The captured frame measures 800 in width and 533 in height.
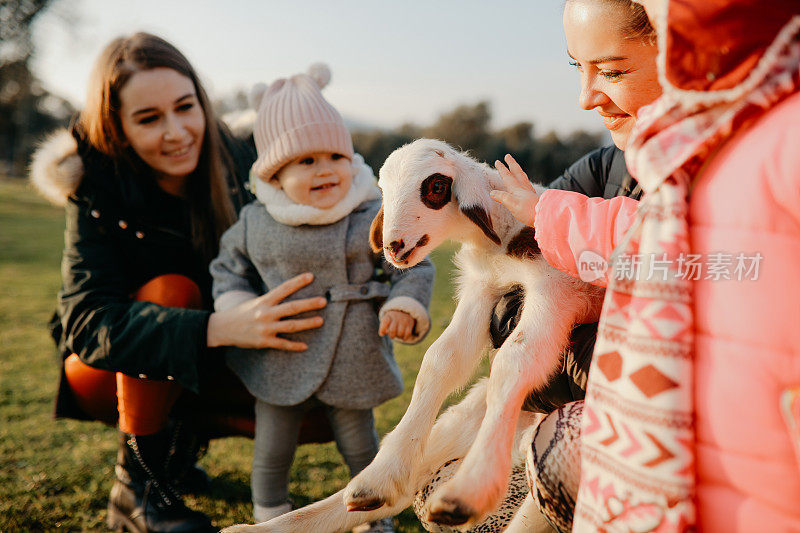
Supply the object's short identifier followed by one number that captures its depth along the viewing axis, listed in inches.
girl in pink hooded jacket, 39.9
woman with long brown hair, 98.2
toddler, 95.4
